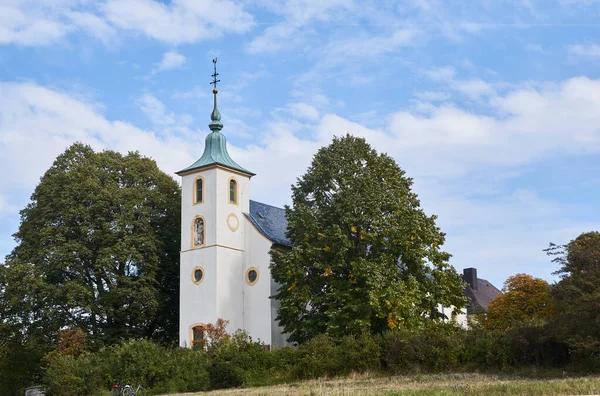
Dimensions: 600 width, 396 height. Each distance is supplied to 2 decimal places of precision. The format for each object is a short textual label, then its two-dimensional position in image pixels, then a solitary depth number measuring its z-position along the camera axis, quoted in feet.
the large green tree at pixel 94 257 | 145.38
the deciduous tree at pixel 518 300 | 169.68
